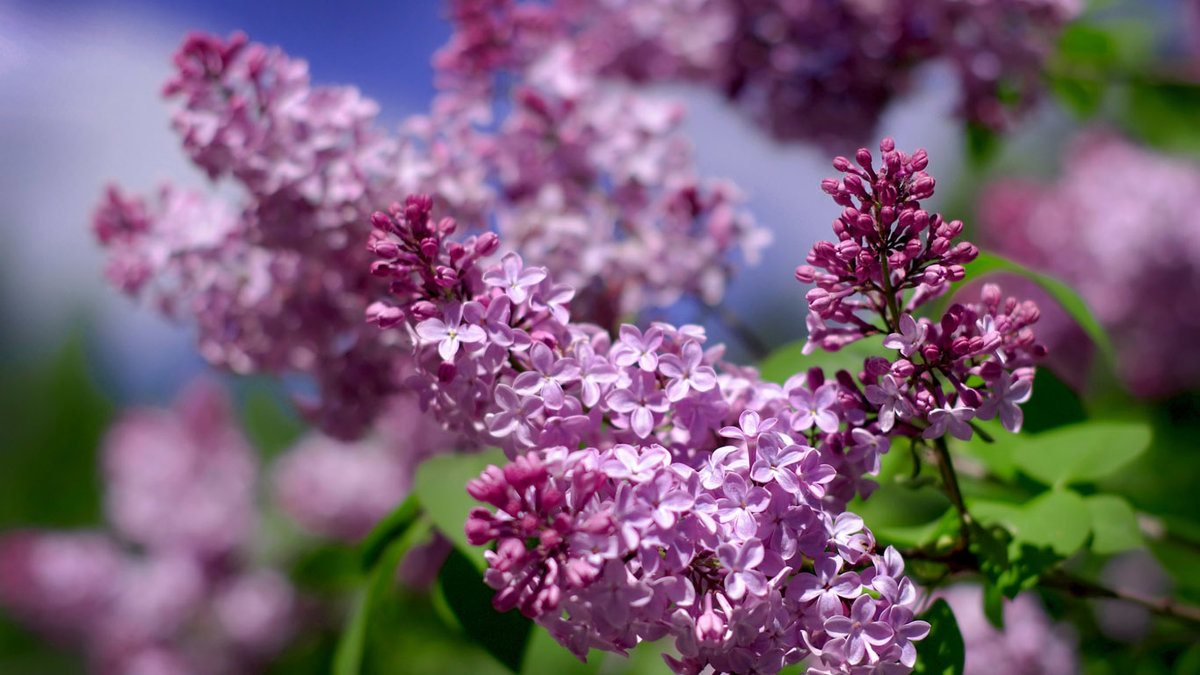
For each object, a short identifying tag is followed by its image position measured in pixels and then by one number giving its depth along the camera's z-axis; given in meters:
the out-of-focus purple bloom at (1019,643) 0.82
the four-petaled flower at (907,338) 0.56
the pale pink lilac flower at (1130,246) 2.19
